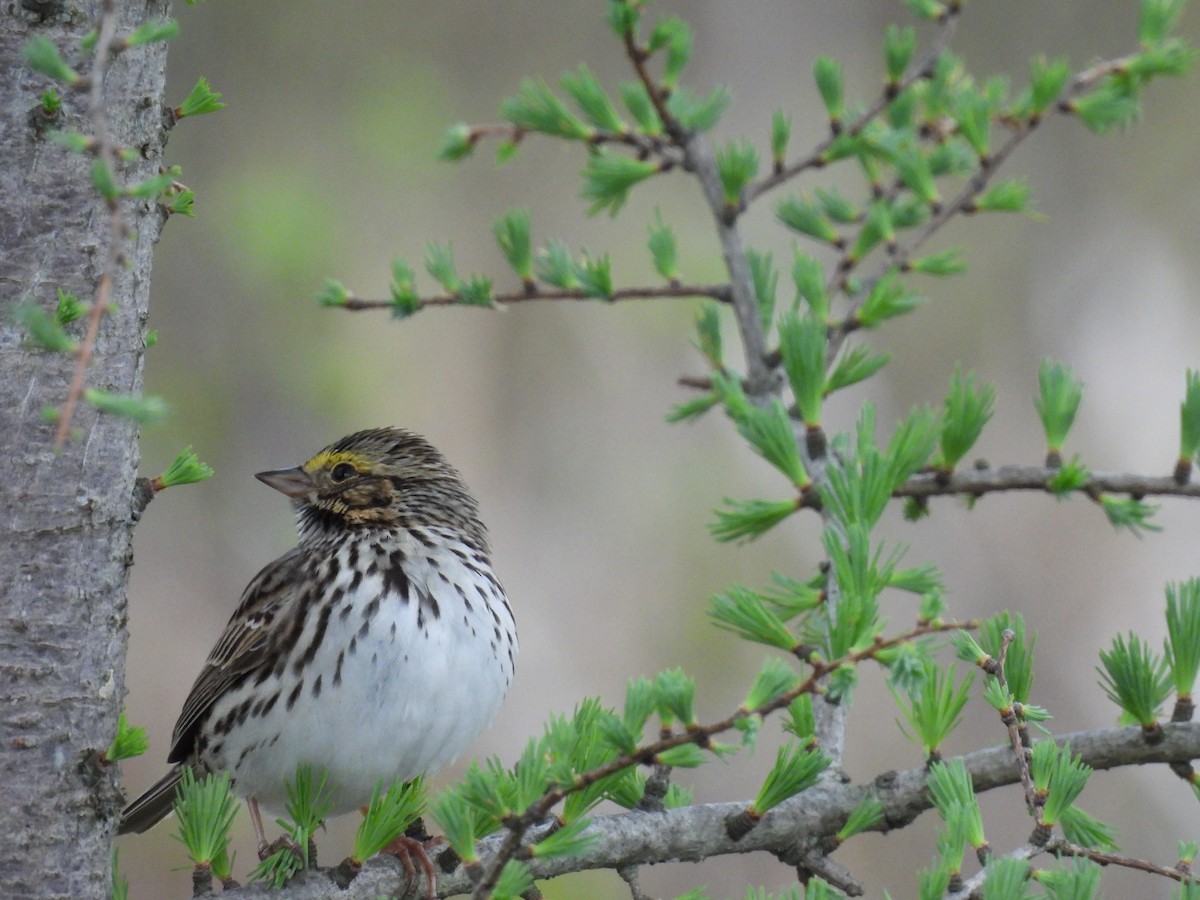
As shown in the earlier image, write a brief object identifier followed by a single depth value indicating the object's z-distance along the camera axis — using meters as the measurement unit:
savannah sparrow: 6.19
